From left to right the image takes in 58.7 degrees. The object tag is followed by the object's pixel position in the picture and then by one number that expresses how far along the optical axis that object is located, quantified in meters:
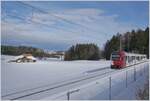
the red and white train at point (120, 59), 17.51
